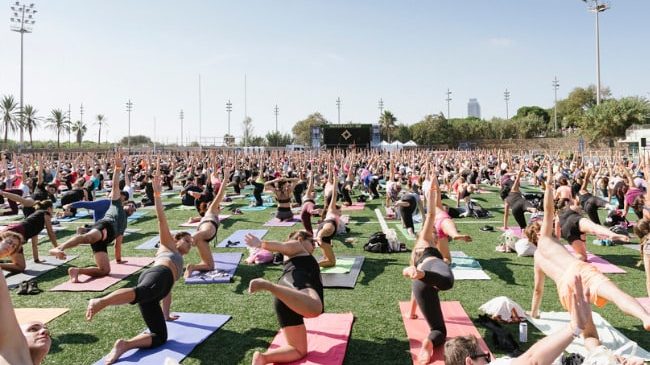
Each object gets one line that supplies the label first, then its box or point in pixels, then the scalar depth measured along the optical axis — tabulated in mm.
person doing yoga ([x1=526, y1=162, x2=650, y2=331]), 3811
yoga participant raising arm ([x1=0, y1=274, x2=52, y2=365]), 2235
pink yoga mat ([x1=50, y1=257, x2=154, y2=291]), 8008
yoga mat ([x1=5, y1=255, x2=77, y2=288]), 8578
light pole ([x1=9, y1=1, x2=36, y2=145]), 45344
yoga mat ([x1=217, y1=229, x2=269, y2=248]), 11617
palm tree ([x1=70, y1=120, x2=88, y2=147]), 84375
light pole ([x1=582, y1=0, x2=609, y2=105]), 43531
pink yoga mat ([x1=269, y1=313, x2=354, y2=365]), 5062
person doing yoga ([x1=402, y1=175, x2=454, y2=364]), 5051
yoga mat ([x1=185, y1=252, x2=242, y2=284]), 8320
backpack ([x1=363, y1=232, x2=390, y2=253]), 10570
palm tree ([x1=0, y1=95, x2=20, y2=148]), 61281
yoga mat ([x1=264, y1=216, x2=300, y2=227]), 14434
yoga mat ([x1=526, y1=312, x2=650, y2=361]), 5102
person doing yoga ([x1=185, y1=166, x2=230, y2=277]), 8406
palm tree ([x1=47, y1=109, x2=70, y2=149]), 77750
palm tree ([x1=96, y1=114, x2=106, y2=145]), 89375
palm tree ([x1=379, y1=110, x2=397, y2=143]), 79000
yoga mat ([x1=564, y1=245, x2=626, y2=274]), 8492
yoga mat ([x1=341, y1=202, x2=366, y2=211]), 17973
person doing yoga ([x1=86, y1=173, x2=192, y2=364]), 4660
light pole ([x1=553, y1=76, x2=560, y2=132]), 77175
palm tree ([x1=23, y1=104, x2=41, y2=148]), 65375
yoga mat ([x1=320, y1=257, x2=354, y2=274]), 8844
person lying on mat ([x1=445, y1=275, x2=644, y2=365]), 2533
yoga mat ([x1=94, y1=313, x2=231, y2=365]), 5129
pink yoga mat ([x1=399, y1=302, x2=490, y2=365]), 5191
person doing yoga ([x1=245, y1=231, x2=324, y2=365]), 4453
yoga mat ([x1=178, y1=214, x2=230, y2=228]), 14547
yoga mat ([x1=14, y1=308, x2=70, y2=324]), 6504
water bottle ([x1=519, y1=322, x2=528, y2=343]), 5484
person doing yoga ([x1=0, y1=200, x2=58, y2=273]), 8906
